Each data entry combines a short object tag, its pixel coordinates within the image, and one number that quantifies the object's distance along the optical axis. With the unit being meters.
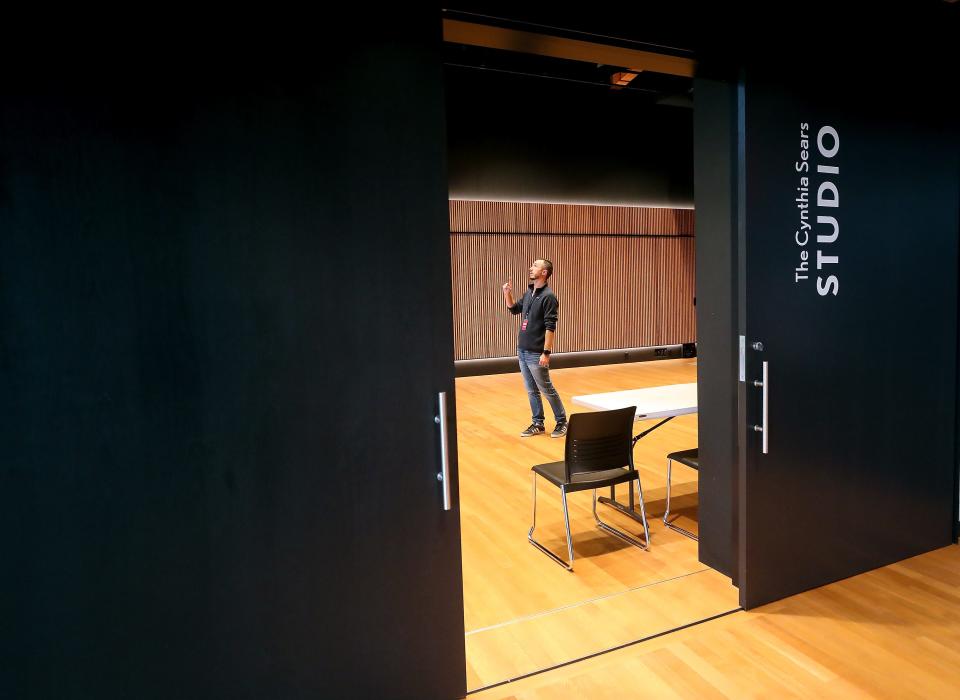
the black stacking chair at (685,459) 3.75
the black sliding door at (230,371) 1.73
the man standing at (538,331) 5.94
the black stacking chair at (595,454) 3.45
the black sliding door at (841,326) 2.92
